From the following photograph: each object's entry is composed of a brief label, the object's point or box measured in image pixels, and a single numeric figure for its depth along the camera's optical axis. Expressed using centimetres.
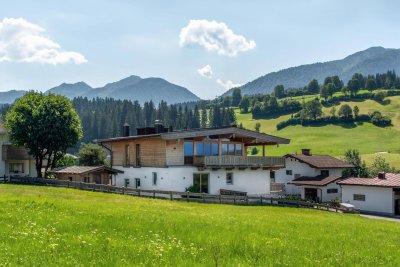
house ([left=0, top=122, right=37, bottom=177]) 5972
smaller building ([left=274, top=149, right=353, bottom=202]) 6469
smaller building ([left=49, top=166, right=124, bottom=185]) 4974
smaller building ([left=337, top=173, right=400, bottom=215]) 5262
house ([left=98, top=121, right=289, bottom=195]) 4541
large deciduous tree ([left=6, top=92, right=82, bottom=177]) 5325
